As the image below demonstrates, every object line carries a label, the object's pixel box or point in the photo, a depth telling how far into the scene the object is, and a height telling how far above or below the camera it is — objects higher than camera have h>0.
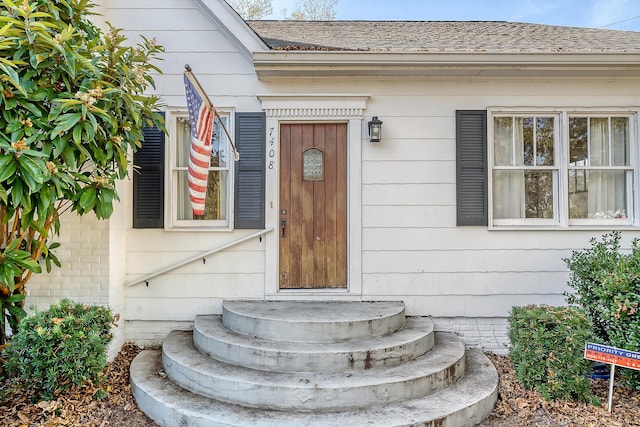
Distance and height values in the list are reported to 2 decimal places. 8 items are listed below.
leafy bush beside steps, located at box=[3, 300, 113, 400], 2.78 -1.06
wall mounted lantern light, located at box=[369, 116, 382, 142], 3.86 +0.98
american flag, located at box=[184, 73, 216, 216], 3.03 +0.67
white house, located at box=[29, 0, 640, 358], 3.90 +0.37
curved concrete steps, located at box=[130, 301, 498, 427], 2.61 -1.25
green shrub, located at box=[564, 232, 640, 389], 3.01 -0.67
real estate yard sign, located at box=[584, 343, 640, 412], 2.75 -1.07
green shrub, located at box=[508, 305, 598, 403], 2.90 -1.11
